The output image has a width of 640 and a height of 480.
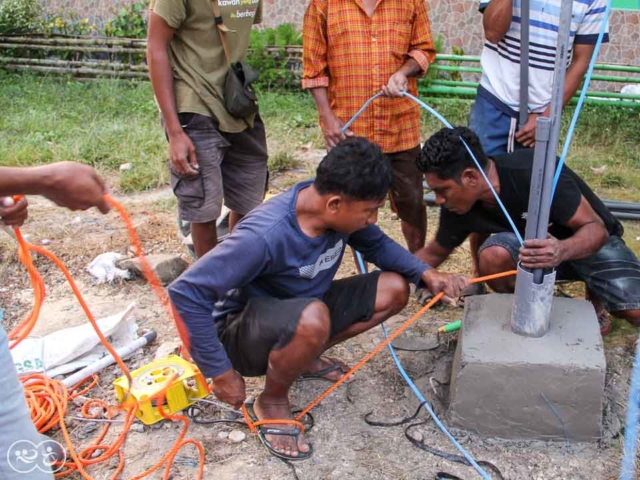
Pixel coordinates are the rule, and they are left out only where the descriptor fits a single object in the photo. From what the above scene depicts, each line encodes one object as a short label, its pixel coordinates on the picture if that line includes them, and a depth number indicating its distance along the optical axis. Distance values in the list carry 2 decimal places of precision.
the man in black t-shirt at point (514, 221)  2.84
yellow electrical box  2.75
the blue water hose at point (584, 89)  2.41
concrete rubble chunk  3.92
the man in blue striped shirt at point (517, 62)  3.22
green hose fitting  3.23
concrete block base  2.52
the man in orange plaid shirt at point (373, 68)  3.50
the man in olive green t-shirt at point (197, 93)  3.12
